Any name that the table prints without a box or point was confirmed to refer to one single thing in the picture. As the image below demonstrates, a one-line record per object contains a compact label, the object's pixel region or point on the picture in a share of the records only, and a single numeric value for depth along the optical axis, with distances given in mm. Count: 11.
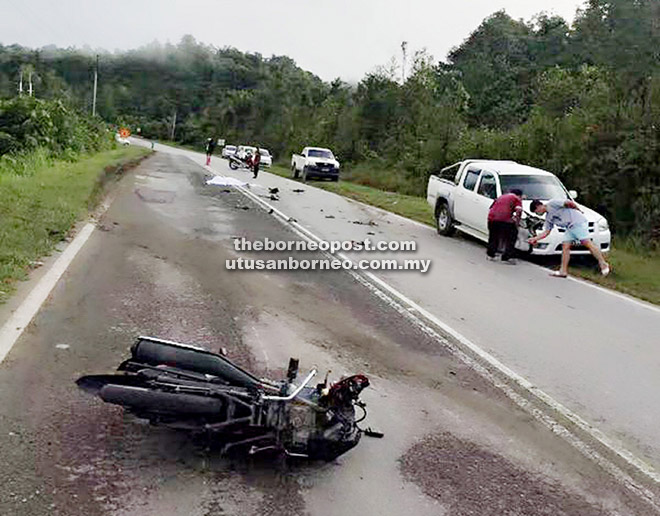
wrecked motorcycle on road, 4246
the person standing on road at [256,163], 34531
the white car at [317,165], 38594
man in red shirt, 13391
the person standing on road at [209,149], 47431
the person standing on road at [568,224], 12906
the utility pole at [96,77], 62781
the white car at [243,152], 45531
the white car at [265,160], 51512
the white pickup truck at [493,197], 13617
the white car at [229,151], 55178
